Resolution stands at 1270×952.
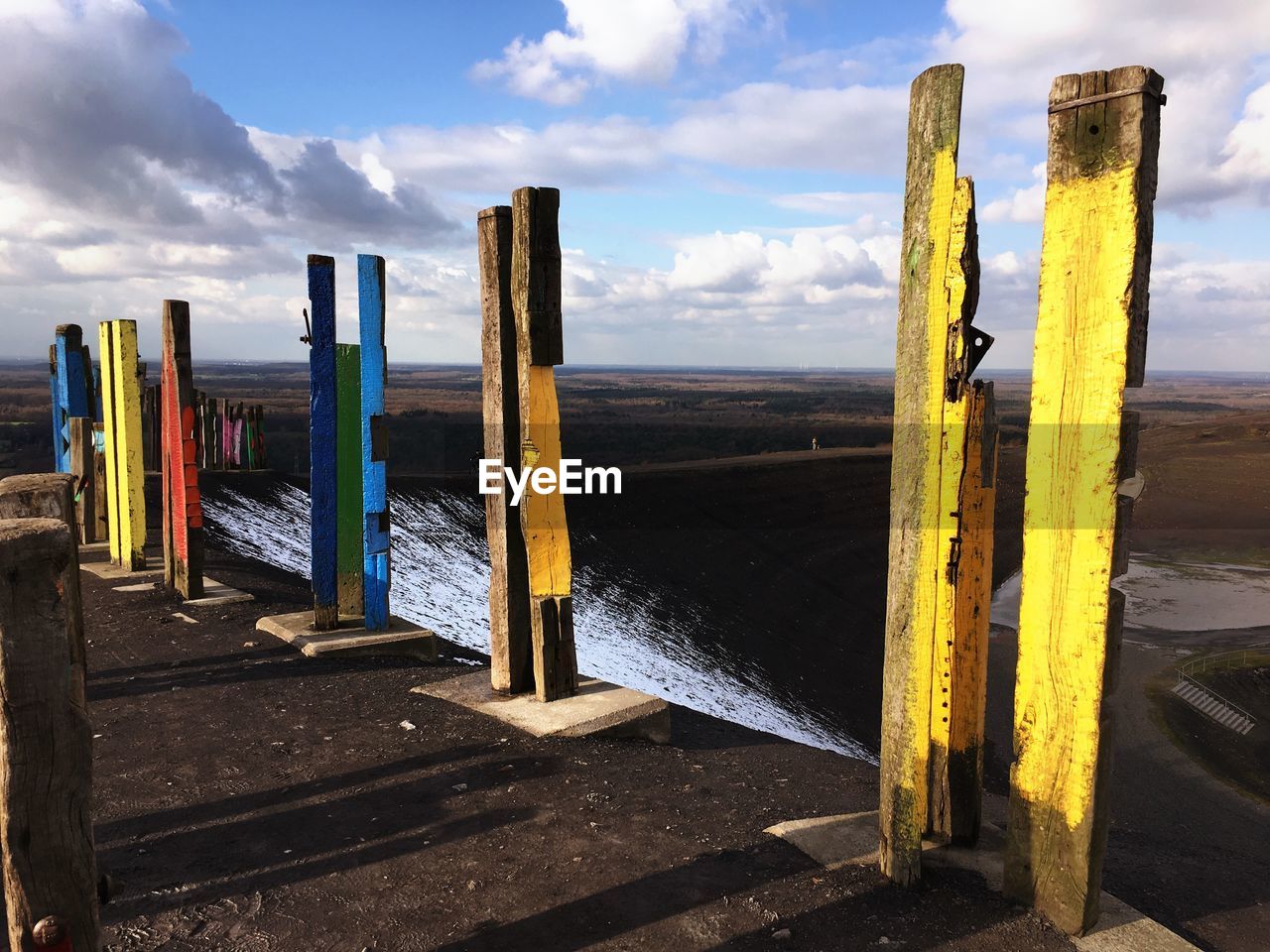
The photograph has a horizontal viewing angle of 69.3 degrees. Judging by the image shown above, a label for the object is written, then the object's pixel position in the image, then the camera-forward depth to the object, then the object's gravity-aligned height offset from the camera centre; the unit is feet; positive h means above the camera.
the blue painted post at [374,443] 20.54 -1.63
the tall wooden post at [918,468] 10.58 -1.14
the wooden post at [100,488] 31.53 -4.21
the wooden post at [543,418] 16.52 -0.84
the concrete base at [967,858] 10.41 -6.40
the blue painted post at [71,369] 32.24 +0.04
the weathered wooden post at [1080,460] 9.58 -0.92
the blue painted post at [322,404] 21.01 -0.72
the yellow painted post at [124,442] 27.94 -2.23
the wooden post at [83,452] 31.73 -2.84
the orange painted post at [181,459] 25.08 -2.45
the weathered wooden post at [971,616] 11.48 -3.07
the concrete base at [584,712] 16.80 -6.40
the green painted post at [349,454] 21.16 -1.91
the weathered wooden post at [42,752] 6.81 -2.92
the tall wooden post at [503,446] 17.38 -1.42
